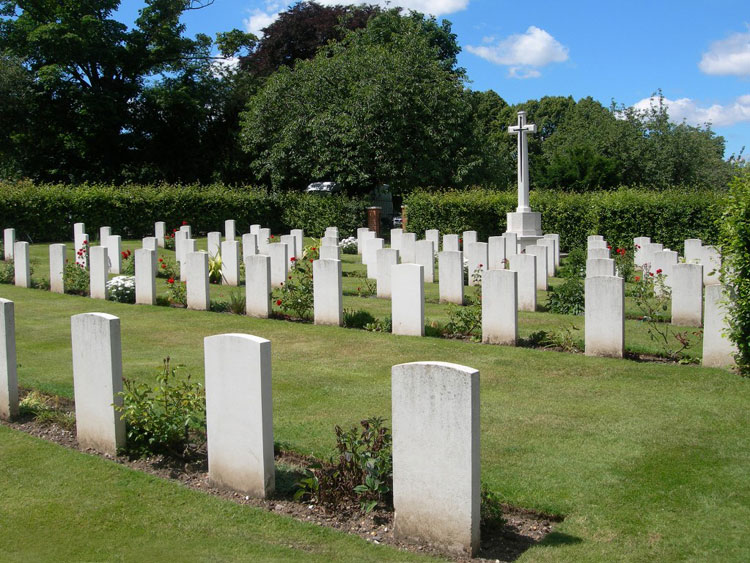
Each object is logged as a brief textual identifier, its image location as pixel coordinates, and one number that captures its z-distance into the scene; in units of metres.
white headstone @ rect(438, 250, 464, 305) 13.97
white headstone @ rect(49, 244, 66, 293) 16.22
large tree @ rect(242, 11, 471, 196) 31.34
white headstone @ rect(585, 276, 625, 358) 9.43
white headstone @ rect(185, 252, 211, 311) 13.91
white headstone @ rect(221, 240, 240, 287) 17.31
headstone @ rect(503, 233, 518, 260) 18.48
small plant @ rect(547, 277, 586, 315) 13.16
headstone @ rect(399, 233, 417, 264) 19.27
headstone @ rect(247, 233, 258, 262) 20.09
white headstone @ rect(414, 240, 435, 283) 17.30
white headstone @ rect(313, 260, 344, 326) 12.12
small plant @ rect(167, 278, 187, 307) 14.68
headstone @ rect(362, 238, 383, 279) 18.31
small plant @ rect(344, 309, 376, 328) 12.21
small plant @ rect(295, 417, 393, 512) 5.16
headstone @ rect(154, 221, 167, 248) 25.05
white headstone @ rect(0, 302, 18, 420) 7.04
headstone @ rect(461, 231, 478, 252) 19.98
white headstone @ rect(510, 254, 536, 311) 13.18
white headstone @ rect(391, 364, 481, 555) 4.51
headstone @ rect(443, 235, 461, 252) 19.23
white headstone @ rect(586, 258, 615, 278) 12.98
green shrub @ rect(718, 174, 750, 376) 8.27
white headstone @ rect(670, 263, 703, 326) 11.70
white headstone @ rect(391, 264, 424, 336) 11.24
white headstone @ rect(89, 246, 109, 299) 15.21
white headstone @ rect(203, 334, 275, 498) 5.28
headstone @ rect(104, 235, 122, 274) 19.17
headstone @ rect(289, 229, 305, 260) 21.86
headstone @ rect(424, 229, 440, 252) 21.53
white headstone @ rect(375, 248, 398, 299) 14.64
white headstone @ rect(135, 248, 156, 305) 14.55
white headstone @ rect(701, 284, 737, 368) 8.69
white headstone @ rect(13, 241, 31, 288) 16.83
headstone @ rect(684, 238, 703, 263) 16.81
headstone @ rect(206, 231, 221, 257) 20.08
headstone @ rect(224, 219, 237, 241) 25.09
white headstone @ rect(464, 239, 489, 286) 17.14
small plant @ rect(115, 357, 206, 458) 6.18
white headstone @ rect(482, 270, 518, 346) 10.32
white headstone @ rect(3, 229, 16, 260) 20.16
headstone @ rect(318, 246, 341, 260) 16.48
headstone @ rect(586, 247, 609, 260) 15.56
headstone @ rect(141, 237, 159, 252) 18.95
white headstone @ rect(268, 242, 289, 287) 15.91
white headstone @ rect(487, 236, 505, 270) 18.08
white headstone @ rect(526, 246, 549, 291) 16.14
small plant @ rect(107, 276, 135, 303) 15.07
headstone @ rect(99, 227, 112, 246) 20.54
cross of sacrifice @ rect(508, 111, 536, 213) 22.67
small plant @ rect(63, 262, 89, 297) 16.19
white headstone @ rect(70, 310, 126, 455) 6.11
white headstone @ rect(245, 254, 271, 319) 13.08
